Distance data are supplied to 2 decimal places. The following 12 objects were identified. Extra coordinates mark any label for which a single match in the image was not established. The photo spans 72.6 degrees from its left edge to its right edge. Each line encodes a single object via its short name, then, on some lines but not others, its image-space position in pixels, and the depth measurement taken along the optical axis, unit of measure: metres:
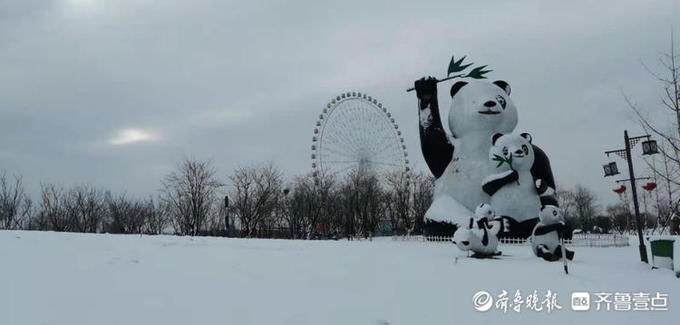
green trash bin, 10.17
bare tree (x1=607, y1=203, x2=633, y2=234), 56.79
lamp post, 11.47
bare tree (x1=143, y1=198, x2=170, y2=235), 39.54
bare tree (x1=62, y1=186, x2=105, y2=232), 29.89
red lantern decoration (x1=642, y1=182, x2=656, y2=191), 21.22
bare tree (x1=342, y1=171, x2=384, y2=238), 38.25
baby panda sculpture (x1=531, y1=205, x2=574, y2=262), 10.95
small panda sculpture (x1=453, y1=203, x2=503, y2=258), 11.61
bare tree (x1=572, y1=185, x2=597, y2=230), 58.38
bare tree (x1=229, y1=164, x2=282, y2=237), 30.45
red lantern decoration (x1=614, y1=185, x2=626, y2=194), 24.72
